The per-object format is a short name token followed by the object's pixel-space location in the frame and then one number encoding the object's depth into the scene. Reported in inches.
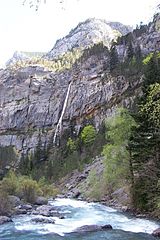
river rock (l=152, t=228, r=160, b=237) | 816.9
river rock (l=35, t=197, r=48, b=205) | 1644.1
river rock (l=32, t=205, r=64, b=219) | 1221.1
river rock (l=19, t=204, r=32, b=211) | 1406.0
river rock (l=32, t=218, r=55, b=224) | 1057.1
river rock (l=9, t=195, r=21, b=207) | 1375.5
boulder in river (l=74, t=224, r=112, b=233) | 910.1
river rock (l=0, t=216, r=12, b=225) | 1072.8
